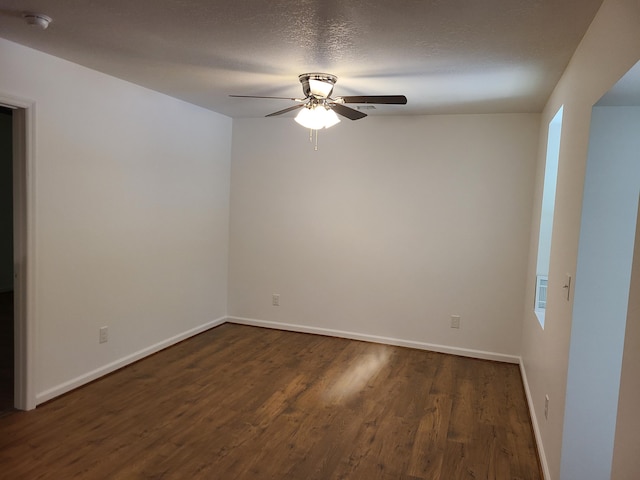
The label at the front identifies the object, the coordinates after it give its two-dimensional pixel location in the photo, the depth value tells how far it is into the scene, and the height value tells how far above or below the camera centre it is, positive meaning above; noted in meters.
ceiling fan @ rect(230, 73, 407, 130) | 3.06 +0.75
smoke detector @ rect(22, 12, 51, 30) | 2.28 +0.89
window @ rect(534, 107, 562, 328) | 3.41 +0.03
